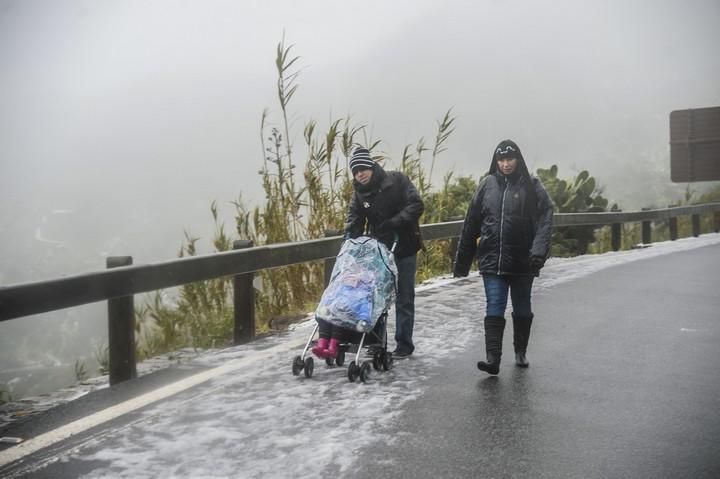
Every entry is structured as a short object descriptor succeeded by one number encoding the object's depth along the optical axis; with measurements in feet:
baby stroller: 19.07
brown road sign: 66.39
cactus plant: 60.34
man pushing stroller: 21.24
